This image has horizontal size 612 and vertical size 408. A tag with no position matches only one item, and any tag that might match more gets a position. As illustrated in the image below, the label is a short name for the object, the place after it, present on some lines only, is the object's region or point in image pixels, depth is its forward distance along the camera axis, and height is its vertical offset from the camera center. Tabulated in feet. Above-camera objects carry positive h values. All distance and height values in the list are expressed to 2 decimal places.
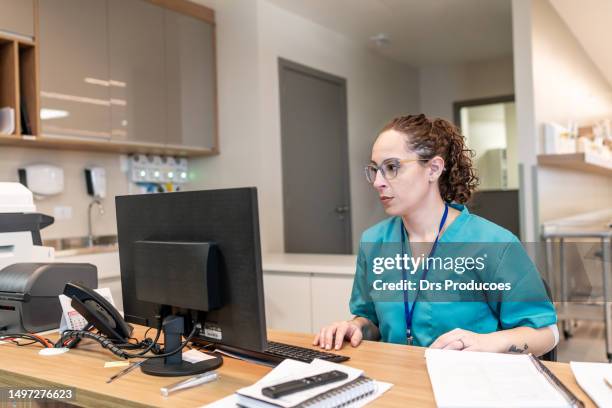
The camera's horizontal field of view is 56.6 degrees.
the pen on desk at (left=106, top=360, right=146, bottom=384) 3.93 -1.20
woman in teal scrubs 4.66 -0.58
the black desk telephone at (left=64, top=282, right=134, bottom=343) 4.68 -0.88
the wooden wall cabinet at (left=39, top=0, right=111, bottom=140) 10.06 +2.54
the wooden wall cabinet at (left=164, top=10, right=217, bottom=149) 12.53 +2.78
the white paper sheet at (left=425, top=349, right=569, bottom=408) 3.10 -1.15
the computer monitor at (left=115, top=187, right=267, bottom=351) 3.68 -0.39
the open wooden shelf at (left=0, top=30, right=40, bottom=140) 9.64 +2.25
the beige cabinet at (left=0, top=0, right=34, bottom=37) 9.43 +3.25
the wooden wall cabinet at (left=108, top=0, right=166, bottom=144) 11.35 +2.76
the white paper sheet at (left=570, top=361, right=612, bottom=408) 3.19 -1.19
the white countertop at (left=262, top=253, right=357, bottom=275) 9.48 -1.17
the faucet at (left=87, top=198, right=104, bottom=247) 11.84 -0.34
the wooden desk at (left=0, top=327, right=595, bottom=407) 3.50 -1.23
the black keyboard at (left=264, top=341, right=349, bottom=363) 4.22 -1.19
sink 11.15 -0.74
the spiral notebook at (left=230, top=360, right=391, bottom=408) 3.17 -1.13
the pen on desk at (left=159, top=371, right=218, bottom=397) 3.58 -1.19
